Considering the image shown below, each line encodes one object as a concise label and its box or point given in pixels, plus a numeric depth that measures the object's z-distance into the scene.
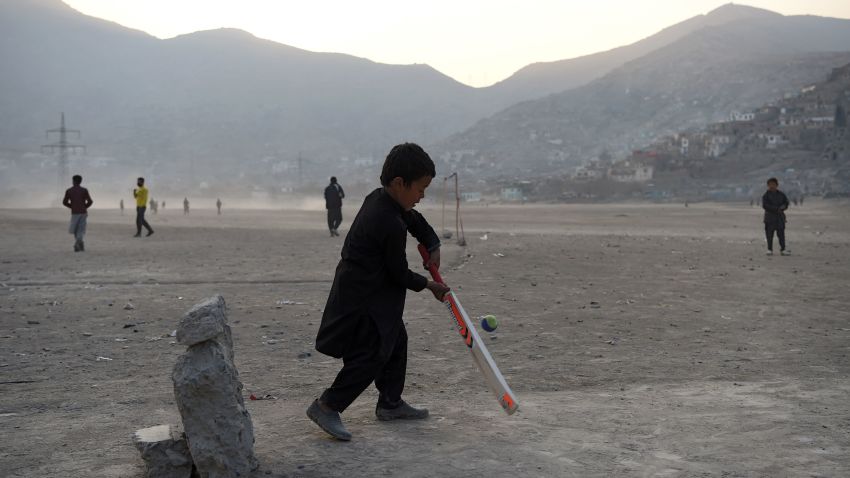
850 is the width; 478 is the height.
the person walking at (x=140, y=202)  23.48
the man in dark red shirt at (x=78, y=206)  18.78
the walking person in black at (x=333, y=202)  24.12
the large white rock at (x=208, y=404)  3.96
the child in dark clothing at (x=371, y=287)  4.56
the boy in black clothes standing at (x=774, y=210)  17.81
